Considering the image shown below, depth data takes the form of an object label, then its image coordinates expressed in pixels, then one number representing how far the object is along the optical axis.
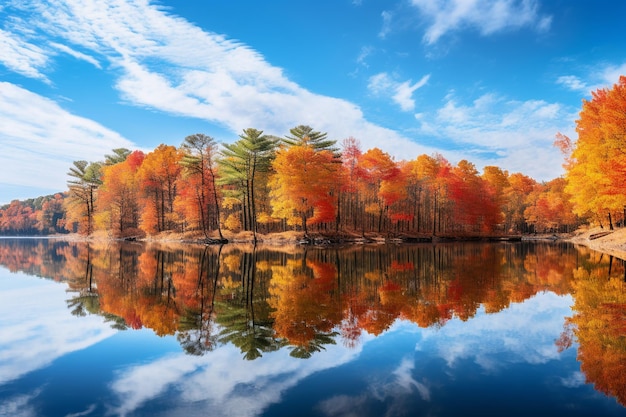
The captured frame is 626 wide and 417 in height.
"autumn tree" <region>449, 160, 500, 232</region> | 60.59
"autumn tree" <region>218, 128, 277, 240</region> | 50.22
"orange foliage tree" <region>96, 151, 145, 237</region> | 62.00
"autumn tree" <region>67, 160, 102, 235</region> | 67.75
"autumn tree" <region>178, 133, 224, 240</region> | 49.19
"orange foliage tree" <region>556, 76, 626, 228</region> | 29.20
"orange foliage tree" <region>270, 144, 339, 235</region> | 45.38
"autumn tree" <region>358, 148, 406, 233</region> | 52.91
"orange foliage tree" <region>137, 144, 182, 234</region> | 57.97
